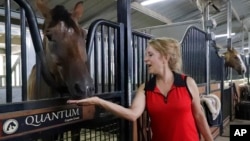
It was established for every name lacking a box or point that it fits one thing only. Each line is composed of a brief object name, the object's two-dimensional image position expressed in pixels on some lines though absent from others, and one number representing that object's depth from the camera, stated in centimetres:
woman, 148
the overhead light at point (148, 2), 700
